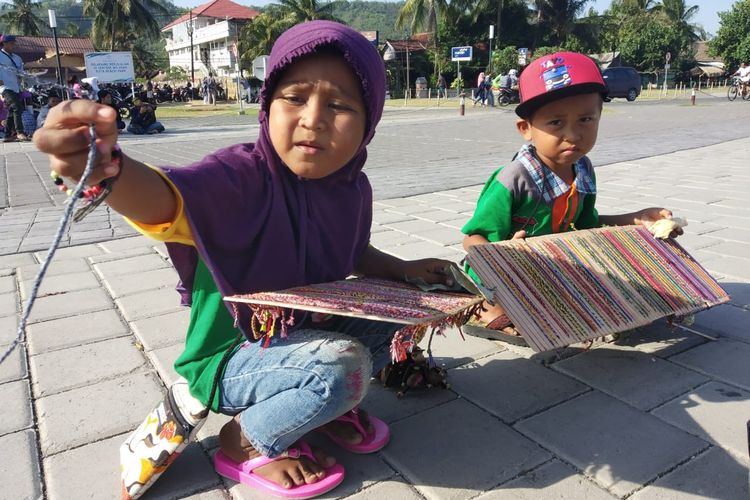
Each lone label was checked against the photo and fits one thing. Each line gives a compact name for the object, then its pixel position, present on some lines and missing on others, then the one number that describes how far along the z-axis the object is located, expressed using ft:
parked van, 82.64
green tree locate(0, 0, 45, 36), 176.55
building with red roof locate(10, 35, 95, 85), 144.36
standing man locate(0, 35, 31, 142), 33.76
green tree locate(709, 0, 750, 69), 120.47
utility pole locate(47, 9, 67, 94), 35.83
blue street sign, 75.36
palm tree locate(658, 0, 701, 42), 169.07
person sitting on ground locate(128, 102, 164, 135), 43.09
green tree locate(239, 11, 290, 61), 119.65
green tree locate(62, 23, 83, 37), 207.37
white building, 169.07
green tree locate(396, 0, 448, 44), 125.18
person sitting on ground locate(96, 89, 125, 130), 33.42
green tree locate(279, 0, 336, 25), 125.59
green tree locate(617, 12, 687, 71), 138.51
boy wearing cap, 7.67
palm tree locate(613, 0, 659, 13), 170.71
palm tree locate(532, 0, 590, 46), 134.72
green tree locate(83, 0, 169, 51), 140.15
